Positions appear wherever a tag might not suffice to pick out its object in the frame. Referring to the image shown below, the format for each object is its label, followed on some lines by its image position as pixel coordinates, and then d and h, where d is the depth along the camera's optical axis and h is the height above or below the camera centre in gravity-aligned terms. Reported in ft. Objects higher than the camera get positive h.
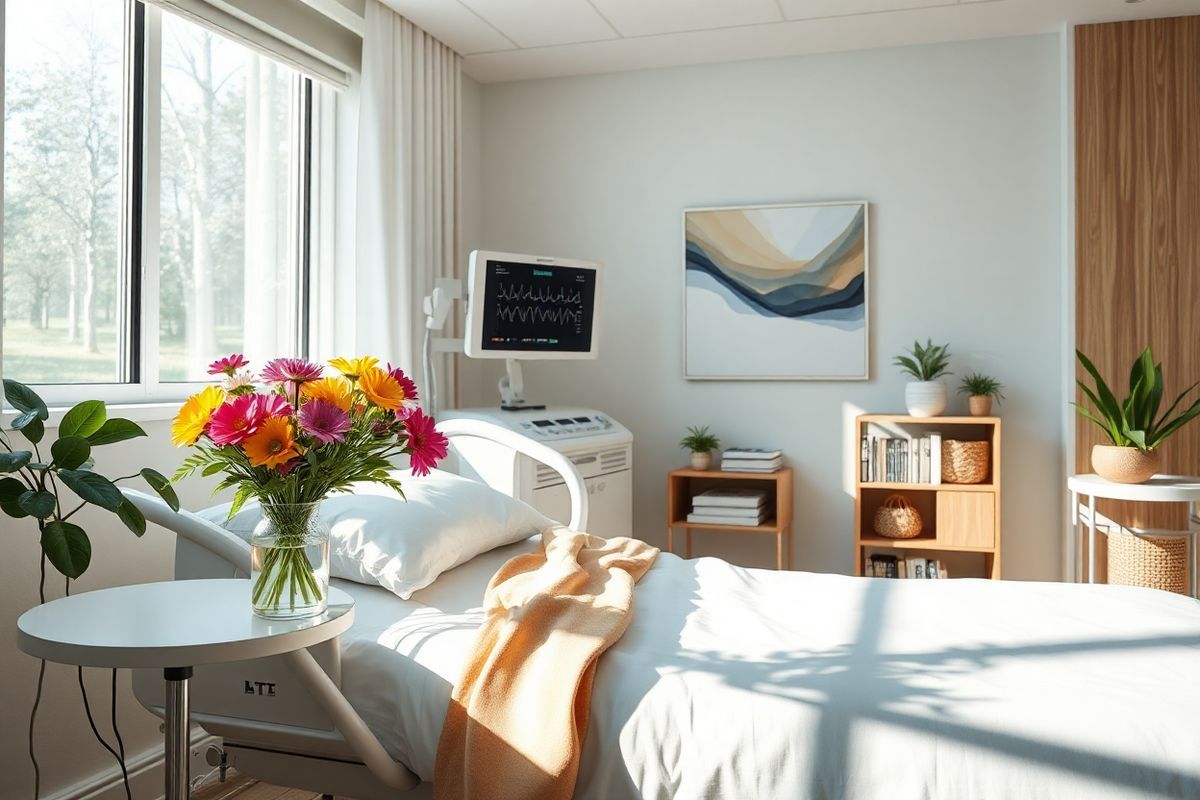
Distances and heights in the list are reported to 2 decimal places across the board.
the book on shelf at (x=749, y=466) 12.35 -0.84
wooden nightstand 12.24 -1.25
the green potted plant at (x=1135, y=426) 9.98 -0.26
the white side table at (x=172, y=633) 4.33 -1.11
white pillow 6.30 -0.90
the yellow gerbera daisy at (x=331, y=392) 4.81 +0.04
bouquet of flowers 4.63 -0.22
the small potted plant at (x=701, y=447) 12.71 -0.61
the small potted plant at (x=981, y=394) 11.84 +0.09
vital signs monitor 11.09 +1.13
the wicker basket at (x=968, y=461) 11.60 -0.72
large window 7.75 +1.85
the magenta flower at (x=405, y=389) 5.04 +0.05
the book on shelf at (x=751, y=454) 12.39 -0.70
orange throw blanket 4.71 -1.52
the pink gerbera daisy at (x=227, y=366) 5.11 +0.18
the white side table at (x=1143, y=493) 9.60 -0.93
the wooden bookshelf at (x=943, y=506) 11.44 -1.30
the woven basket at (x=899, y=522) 11.84 -1.49
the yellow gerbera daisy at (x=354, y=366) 4.98 +0.18
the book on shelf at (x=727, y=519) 12.09 -1.51
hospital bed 4.34 -1.45
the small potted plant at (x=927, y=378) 11.73 +0.29
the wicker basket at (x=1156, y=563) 9.89 -1.66
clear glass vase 4.88 -0.83
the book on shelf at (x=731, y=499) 12.15 -1.26
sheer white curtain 10.99 +2.56
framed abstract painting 12.65 +1.45
